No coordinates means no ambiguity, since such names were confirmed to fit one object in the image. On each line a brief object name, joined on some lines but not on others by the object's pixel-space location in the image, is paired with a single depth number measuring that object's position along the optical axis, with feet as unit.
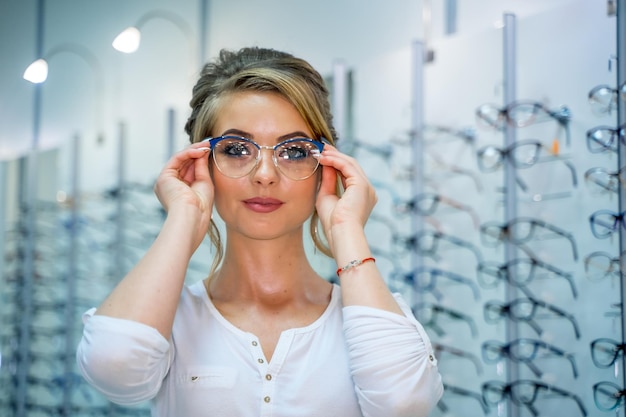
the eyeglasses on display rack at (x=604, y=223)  11.85
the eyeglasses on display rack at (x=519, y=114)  13.26
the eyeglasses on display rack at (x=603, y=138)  11.62
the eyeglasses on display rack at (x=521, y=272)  13.26
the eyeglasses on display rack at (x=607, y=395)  11.50
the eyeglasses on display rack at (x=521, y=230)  13.34
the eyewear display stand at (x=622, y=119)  11.30
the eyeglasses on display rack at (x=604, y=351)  11.69
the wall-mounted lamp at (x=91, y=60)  21.77
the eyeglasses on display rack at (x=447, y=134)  14.92
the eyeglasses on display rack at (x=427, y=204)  15.16
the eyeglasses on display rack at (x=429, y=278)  15.16
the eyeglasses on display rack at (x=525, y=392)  12.93
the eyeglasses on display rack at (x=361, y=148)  16.35
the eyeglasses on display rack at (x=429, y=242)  15.17
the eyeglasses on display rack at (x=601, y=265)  12.05
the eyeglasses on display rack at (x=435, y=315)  14.90
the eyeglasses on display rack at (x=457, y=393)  14.39
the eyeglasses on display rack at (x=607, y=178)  11.48
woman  5.44
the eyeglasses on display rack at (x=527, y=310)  13.21
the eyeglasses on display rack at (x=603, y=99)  12.13
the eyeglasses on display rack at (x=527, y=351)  13.18
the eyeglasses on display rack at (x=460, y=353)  14.55
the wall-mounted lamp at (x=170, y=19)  21.38
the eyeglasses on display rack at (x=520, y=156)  13.35
